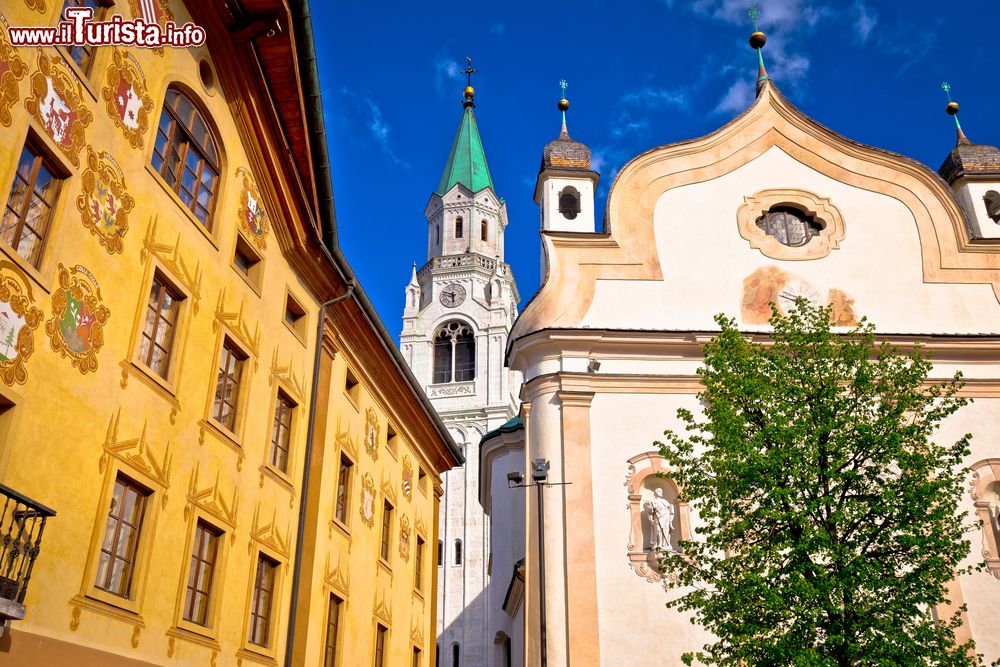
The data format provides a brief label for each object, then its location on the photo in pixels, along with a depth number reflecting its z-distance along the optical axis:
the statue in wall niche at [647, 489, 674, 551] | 21.01
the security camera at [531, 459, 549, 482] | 17.34
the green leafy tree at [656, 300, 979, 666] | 14.27
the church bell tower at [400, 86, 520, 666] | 60.59
